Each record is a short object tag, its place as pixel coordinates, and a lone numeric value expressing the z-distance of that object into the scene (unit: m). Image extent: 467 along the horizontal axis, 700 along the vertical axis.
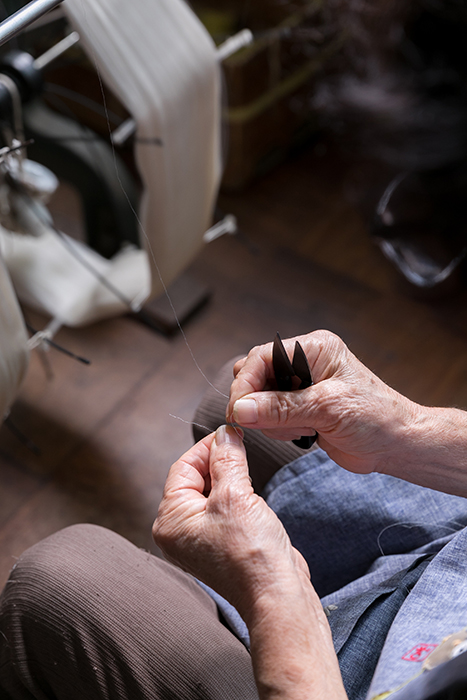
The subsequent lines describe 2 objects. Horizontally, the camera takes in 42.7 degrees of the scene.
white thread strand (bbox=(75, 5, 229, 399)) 0.86
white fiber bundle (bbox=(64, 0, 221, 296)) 1.03
